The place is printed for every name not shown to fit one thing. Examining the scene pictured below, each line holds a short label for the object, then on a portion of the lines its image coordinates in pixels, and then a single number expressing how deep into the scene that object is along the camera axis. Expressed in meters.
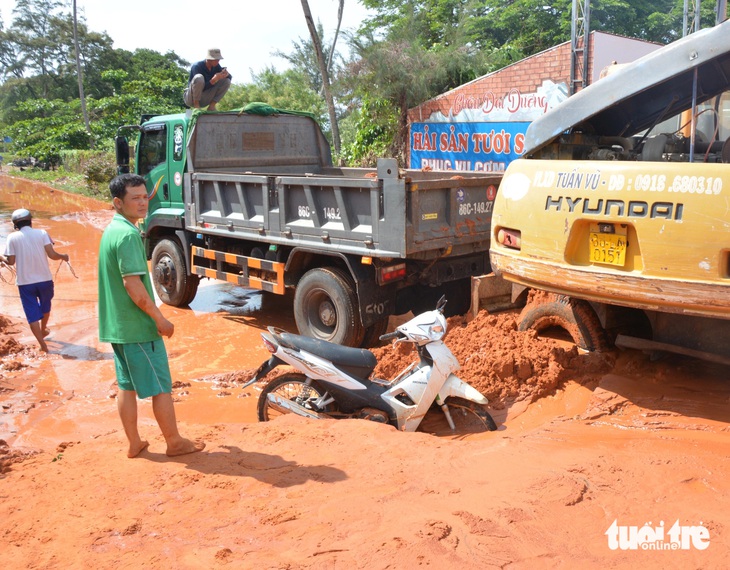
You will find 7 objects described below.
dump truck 6.41
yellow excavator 3.58
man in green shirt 4.08
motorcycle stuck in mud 4.69
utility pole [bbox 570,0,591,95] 13.76
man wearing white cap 7.54
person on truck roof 9.30
